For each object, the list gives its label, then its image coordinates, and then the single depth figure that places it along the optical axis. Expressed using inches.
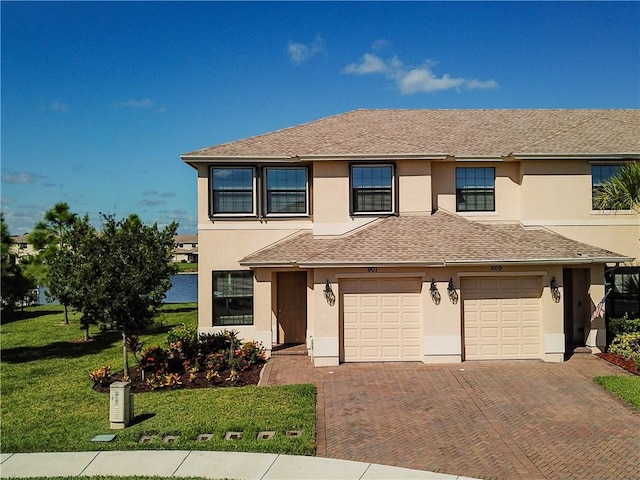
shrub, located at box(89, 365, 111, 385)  550.3
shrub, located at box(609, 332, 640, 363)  619.2
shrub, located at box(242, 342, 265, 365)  620.7
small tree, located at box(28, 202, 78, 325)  984.9
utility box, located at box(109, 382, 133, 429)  411.8
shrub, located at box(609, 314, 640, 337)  650.2
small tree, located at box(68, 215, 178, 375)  544.1
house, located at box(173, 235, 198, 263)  3821.4
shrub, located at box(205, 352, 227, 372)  586.9
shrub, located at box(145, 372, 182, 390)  530.3
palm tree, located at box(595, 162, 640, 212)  588.1
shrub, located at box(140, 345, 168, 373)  587.2
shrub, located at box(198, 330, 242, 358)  661.3
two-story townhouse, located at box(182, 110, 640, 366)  605.9
